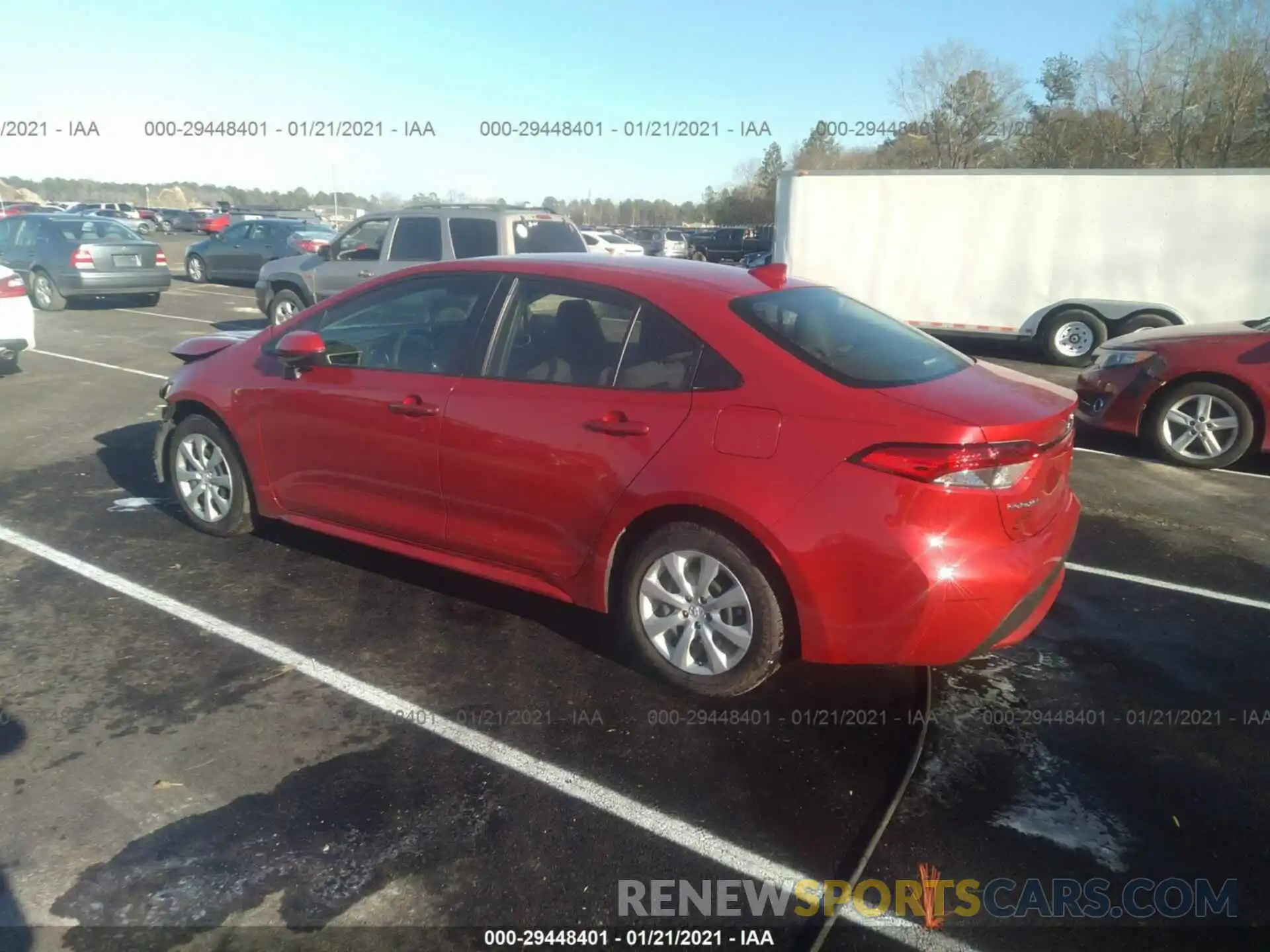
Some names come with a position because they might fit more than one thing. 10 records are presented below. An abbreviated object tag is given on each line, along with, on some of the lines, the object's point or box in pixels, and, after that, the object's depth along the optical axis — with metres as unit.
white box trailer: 11.95
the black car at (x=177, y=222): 51.91
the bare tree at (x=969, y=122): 42.25
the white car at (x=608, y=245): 16.78
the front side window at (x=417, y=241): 10.78
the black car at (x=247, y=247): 19.98
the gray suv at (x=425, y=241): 10.45
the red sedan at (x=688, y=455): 3.21
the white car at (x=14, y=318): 8.98
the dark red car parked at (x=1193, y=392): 7.08
